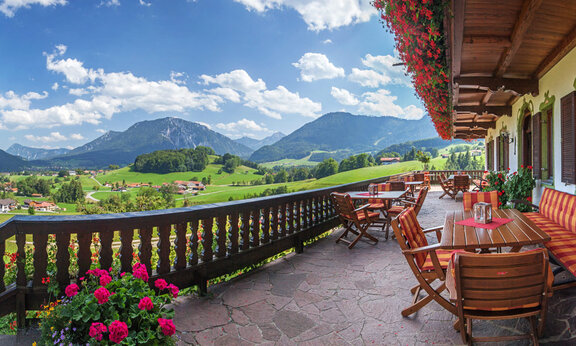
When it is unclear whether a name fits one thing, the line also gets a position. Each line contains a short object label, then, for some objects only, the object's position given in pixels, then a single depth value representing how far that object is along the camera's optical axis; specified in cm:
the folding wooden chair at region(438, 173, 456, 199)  1195
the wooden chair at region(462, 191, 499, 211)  453
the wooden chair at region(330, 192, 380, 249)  500
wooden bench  275
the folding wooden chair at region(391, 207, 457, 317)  235
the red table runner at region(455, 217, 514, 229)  295
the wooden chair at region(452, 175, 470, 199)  1158
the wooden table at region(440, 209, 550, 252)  234
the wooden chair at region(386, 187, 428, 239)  548
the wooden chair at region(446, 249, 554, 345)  169
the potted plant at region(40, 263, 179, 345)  154
